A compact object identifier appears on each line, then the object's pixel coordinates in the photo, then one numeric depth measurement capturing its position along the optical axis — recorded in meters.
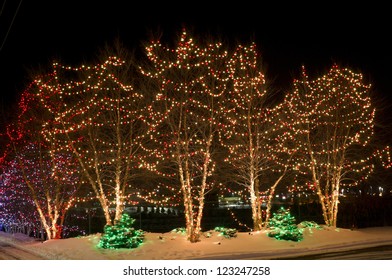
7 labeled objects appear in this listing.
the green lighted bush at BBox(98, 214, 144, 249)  13.44
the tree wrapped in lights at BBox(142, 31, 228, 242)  14.84
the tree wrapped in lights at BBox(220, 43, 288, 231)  16.36
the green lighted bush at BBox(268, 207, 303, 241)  14.90
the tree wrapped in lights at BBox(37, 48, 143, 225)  15.44
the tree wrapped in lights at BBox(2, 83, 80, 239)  16.97
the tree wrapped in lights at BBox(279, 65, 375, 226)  18.03
